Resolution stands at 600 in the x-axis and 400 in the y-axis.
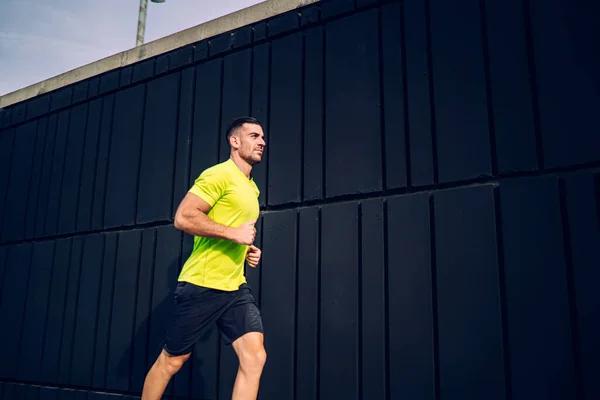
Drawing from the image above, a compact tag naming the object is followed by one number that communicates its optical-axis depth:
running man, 3.21
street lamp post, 11.28
